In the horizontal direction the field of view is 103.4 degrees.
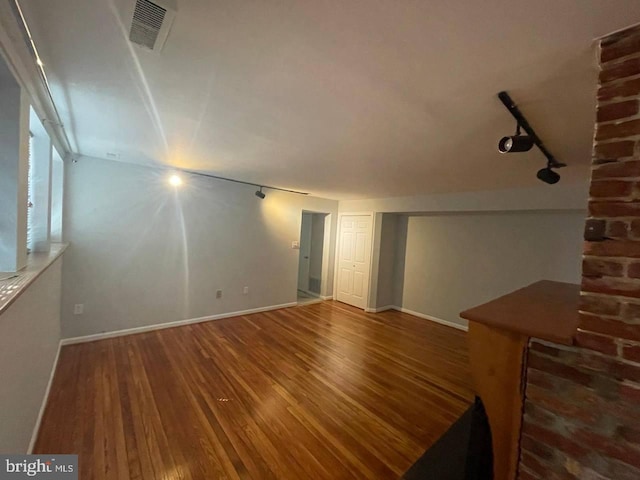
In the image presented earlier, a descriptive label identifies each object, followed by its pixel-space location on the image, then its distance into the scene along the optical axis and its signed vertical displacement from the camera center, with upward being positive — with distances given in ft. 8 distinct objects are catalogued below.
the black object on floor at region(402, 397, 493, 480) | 4.70 -4.55
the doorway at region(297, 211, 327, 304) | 20.07 -1.99
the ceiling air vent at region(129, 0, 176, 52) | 3.12 +2.66
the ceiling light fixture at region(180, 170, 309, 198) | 12.70 +2.55
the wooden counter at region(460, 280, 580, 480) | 3.67 -1.81
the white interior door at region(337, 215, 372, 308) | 17.26 -1.77
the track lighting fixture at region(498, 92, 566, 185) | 4.67 +2.48
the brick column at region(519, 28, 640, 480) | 2.90 -0.83
